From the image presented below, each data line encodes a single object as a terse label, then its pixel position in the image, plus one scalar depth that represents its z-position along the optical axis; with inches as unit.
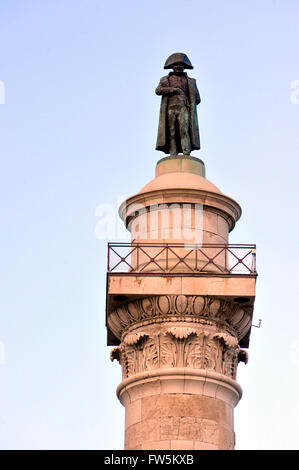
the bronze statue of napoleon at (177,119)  2783.0
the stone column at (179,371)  2544.3
